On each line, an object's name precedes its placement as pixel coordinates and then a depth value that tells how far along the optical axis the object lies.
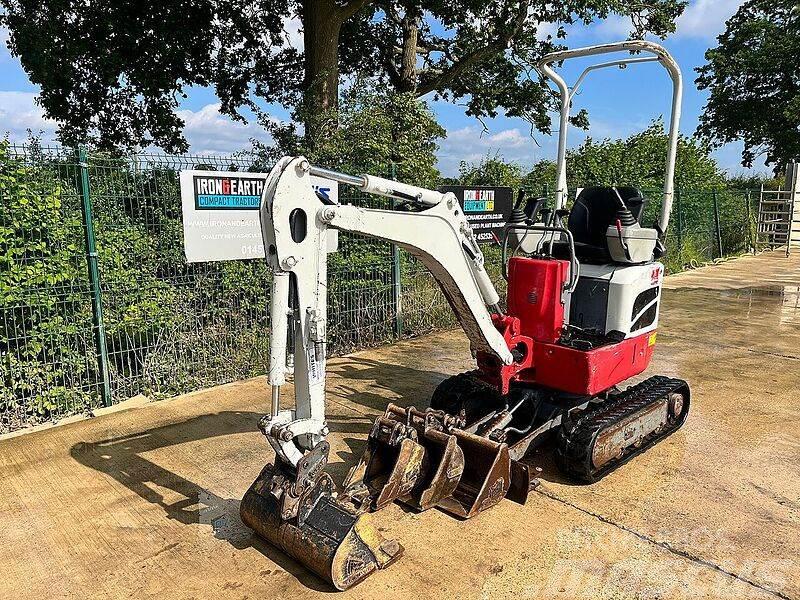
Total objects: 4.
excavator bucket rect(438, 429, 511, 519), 3.93
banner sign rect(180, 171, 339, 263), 6.13
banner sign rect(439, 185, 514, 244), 8.92
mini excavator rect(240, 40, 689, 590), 3.34
